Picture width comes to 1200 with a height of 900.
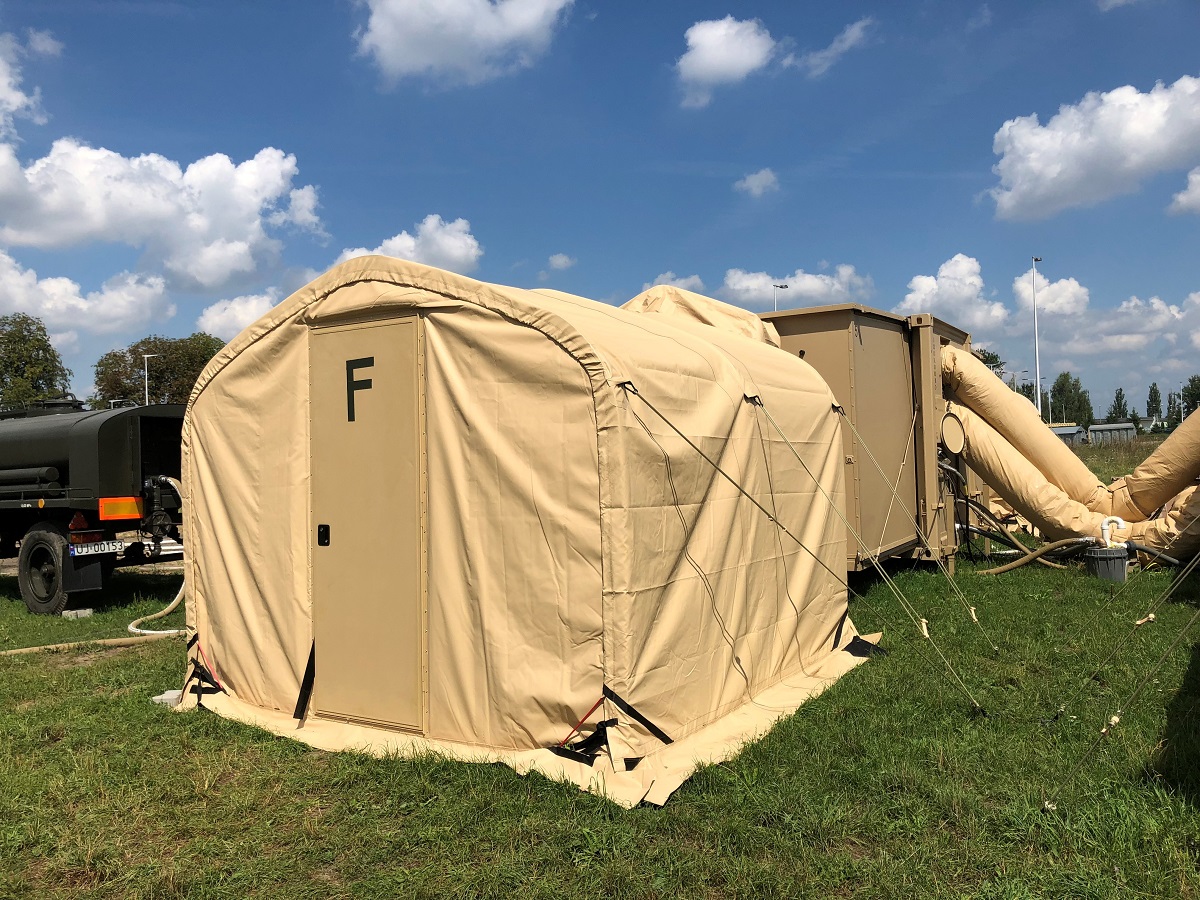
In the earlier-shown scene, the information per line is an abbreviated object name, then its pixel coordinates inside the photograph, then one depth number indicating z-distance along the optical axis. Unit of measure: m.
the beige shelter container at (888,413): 9.02
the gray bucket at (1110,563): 9.76
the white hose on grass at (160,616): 8.71
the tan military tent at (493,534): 4.62
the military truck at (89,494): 10.29
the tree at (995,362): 58.99
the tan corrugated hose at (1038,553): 10.40
